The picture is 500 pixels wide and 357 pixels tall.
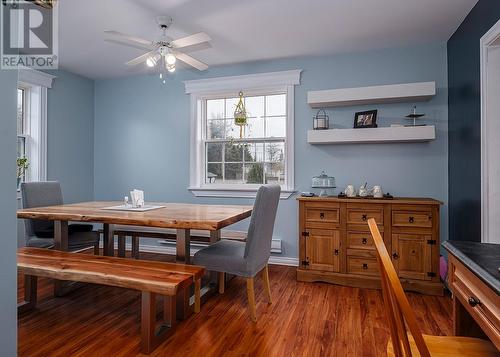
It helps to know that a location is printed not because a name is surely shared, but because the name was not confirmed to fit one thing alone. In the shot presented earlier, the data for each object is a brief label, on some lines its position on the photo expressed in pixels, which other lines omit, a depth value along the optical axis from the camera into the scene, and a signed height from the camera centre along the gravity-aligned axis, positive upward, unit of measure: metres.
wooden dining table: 2.16 -0.30
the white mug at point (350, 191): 3.26 -0.13
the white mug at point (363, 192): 3.21 -0.14
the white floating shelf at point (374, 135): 3.06 +0.47
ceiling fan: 2.42 +1.10
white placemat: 2.72 -0.28
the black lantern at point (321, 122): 3.45 +0.65
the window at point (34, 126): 3.81 +0.65
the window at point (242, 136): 3.77 +0.56
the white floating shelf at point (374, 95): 3.07 +0.89
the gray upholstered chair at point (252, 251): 2.19 -0.58
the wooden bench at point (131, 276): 1.86 -0.63
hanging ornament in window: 3.75 +0.79
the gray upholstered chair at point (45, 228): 2.92 -0.52
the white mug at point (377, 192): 3.16 -0.14
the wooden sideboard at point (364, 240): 2.83 -0.60
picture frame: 3.29 +0.66
